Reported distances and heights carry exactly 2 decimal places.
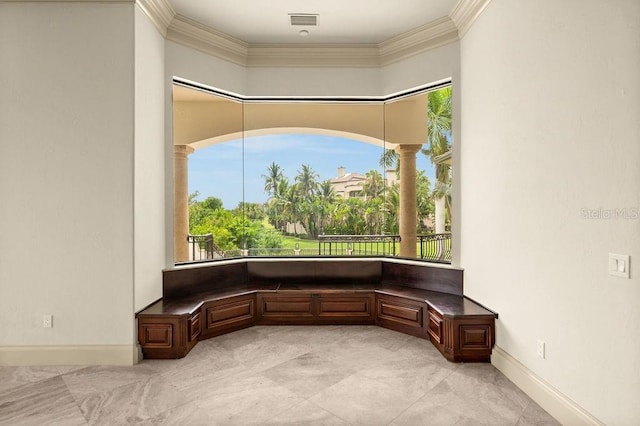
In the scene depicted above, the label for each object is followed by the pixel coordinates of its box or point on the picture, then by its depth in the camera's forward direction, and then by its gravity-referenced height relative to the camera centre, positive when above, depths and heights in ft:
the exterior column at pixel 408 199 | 14.98 +0.53
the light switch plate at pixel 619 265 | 6.29 -0.93
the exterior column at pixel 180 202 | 13.51 +0.38
